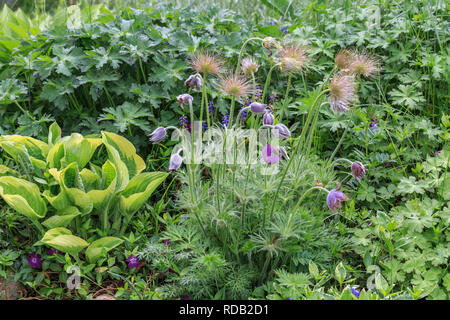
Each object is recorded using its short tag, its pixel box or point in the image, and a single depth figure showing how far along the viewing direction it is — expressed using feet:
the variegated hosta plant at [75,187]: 6.40
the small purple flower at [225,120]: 8.17
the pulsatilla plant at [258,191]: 5.27
